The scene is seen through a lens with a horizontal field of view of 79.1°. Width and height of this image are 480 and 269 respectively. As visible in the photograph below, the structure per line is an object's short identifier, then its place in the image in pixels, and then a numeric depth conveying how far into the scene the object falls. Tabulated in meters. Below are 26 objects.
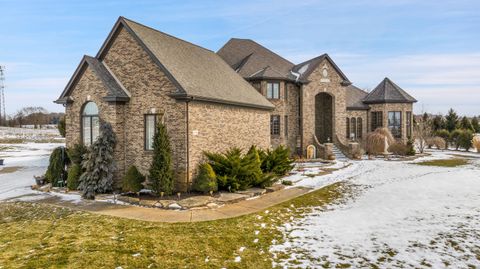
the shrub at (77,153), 13.34
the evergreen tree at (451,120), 42.66
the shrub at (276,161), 16.56
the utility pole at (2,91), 76.62
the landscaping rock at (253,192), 12.45
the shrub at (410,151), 27.08
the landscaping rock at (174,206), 10.42
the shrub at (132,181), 12.07
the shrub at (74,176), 13.13
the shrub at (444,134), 37.38
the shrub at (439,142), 35.40
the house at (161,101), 12.50
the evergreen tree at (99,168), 12.12
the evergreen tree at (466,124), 42.40
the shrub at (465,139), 33.44
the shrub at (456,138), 34.80
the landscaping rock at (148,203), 10.72
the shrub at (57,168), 14.19
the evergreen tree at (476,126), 44.99
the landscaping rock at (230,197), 11.31
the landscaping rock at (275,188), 13.42
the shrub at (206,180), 12.09
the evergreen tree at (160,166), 11.54
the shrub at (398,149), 27.18
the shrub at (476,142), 31.98
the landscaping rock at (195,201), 10.52
